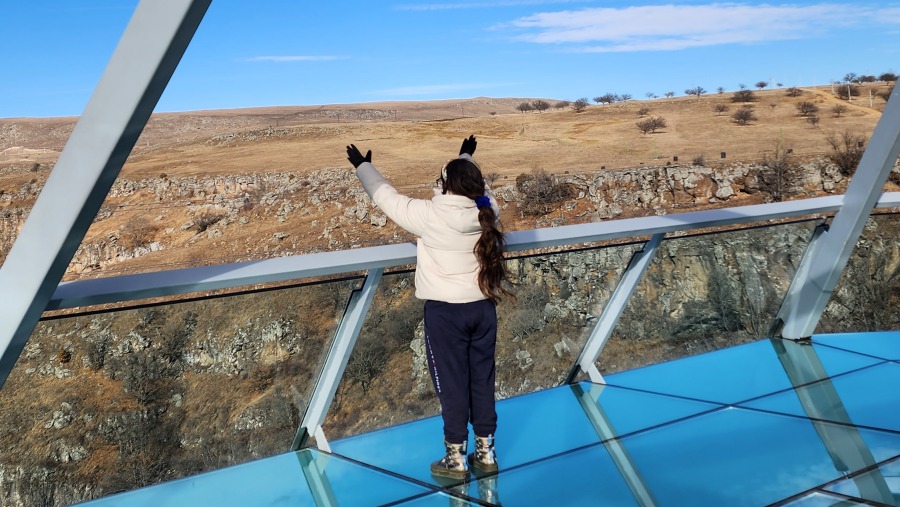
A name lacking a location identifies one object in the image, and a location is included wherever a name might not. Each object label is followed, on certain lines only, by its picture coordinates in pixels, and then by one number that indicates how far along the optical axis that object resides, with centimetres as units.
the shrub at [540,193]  3634
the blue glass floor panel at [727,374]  391
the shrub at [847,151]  3391
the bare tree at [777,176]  3453
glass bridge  259
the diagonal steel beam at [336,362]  330
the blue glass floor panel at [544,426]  326
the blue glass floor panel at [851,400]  338
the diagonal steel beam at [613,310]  401
